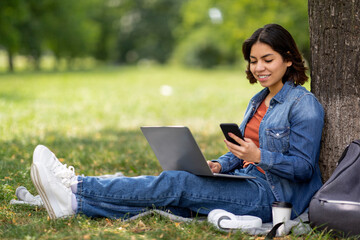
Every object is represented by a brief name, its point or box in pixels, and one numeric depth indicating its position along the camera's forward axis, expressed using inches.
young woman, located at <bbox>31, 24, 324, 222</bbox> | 236.6
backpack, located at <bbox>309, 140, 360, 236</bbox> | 218.9
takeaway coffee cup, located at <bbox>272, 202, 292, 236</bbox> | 233.1
